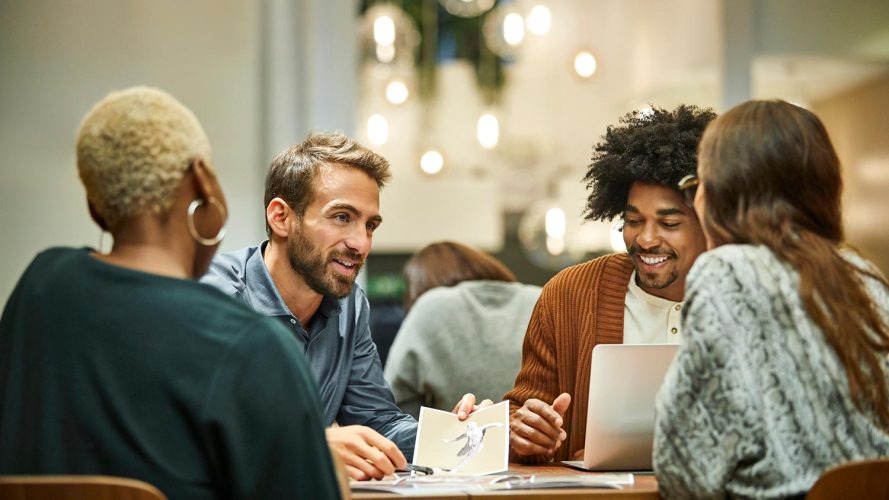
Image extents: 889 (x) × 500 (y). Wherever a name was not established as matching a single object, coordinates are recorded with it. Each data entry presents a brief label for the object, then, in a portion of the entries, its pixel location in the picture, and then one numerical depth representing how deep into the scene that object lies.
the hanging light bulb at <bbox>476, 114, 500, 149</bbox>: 7.58
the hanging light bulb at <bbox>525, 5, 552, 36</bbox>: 6.37
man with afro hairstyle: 2.84
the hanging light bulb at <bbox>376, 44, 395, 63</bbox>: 6.85
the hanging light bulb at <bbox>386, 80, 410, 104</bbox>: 7.64
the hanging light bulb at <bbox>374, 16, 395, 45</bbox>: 6.60
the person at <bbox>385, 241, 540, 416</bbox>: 4.16
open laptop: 2.36
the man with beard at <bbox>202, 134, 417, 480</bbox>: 2.82
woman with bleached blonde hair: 1.67
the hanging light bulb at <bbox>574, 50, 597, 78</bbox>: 7.16
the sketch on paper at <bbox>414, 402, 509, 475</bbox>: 2.44
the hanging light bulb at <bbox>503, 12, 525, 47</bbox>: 6.70
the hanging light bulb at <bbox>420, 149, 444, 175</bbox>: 7.82
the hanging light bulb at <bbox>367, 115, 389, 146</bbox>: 8.00
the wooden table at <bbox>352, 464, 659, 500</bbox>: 2.04
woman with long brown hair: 1.93
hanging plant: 8.66
